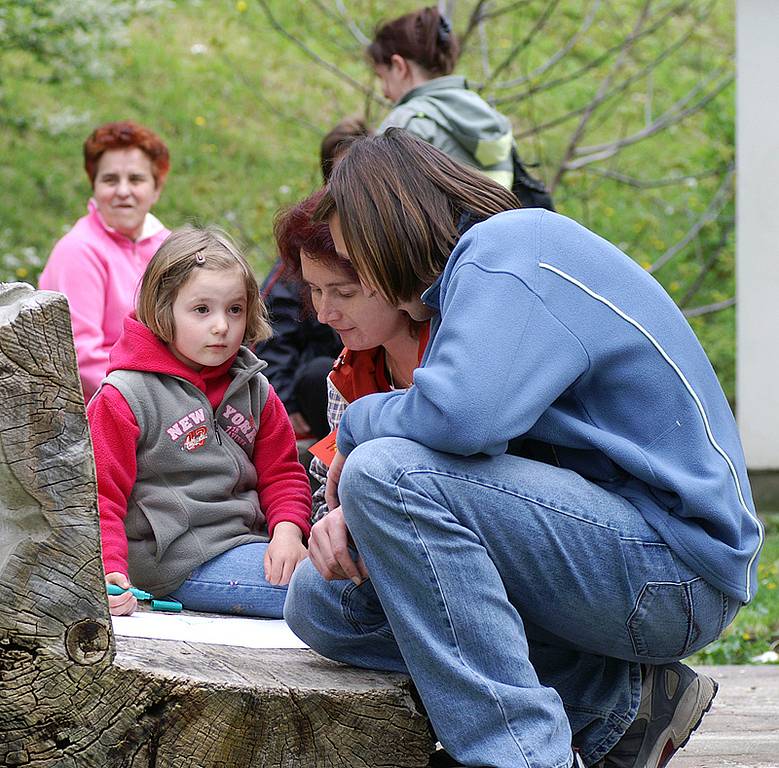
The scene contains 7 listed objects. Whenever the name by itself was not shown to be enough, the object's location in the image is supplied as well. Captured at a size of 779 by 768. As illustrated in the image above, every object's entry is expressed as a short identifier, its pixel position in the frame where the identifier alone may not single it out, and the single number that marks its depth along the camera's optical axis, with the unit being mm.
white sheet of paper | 4879
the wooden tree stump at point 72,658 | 3793
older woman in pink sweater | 9055
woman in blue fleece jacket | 4078
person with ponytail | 8586
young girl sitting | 5684
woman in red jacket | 5375
